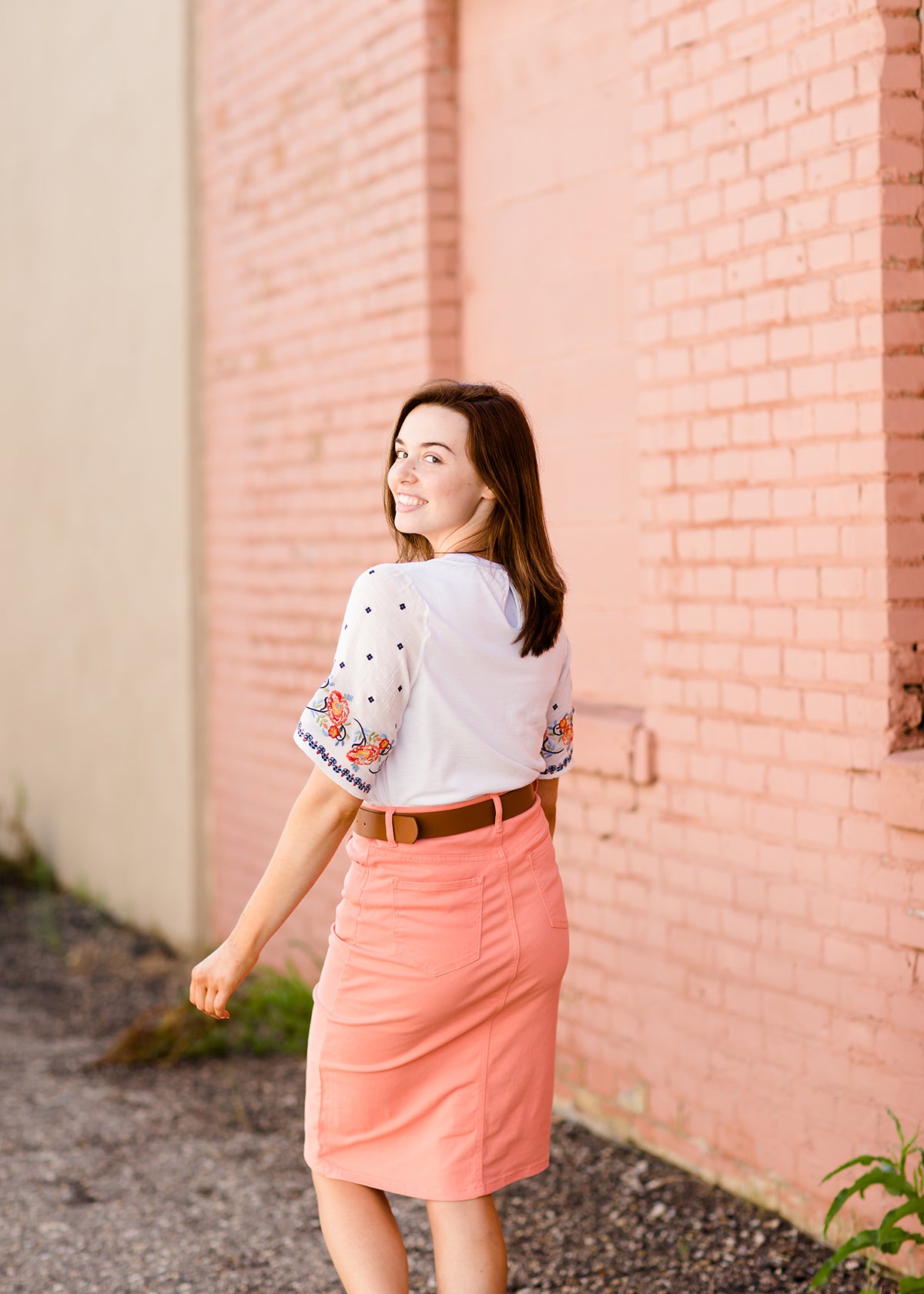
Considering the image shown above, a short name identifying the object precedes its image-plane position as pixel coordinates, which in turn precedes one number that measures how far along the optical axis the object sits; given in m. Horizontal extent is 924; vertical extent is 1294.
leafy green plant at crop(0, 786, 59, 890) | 8.65
